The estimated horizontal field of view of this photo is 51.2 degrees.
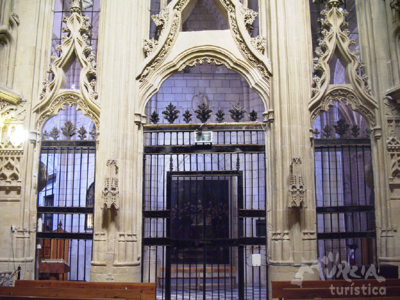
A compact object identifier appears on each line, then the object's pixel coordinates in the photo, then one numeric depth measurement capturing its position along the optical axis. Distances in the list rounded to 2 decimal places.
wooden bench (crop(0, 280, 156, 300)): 7.34
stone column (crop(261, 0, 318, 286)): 9.09
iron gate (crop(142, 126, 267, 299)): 9.64
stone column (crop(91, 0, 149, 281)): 9.23
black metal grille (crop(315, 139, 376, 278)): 10.05
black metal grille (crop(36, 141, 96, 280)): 9.81
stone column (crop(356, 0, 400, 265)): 9.30
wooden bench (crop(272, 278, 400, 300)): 7.04
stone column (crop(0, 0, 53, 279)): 9.52
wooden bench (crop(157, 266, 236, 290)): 12.86
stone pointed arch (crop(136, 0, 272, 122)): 10.23
